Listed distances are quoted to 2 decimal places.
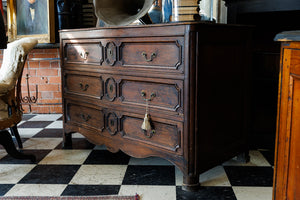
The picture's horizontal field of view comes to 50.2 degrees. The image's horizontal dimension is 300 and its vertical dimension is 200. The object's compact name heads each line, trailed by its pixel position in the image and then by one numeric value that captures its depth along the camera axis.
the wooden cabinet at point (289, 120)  0.99
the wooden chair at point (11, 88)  1.98
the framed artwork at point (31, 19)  3.14
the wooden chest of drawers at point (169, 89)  1.67
